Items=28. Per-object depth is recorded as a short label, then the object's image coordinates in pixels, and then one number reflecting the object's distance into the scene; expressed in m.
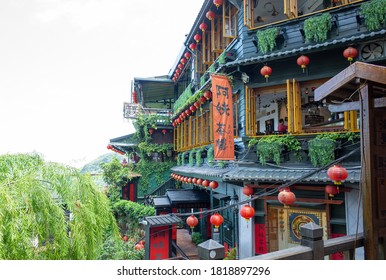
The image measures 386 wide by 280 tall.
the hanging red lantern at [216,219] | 6.78
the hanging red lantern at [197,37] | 11.40
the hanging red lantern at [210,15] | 9.77
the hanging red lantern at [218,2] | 8.96
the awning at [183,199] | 9.65
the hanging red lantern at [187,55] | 13.95
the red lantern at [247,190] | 7.24
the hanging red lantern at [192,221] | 7.53
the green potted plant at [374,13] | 6.26
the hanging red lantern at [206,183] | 9.20
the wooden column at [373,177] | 2.66
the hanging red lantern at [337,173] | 4.83
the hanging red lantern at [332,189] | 6.13
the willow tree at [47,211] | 3.23
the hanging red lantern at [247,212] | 6.36
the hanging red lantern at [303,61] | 6.89
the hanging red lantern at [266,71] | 7.30
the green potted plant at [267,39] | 7.53
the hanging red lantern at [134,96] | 20.70
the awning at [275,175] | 6.04
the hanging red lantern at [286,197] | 5.76
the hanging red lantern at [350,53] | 6.40
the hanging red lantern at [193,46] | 12.30
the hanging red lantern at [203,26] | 10.55
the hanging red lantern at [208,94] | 9.24
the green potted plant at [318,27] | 6.95
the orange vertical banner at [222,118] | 7.22
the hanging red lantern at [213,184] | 8.72
